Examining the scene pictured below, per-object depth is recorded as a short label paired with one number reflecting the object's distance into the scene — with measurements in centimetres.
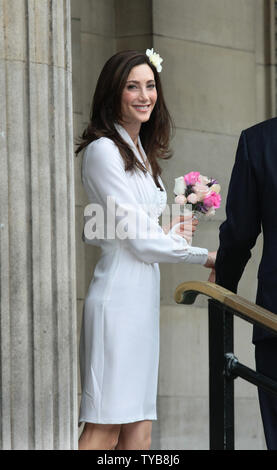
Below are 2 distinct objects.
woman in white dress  1156
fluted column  1059
